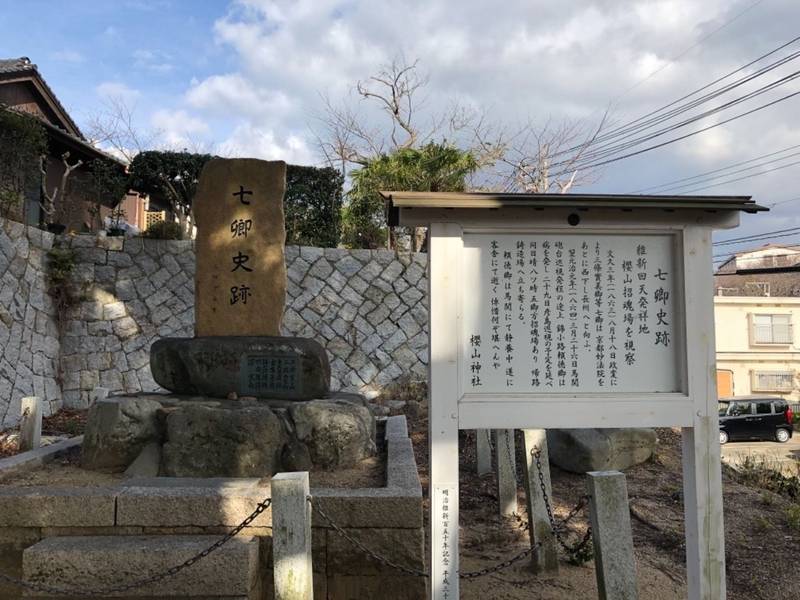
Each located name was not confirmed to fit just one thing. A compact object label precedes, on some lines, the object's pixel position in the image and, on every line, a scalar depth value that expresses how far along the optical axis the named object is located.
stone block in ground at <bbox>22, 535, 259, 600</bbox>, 3.17
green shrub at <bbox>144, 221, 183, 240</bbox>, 11.39
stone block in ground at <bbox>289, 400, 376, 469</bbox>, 4.42
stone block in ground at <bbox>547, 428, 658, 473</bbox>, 7.09
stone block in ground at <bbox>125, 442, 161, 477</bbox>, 4.21
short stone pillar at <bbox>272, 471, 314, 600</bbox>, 2.60
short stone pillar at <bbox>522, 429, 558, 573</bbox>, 4.59
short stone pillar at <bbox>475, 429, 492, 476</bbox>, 7.54
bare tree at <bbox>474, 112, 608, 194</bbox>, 20.36
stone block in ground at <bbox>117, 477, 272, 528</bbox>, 3.45
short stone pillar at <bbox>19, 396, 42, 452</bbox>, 5.47
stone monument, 4.20
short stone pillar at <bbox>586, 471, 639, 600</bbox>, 2.65
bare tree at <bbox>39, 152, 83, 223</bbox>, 11.05
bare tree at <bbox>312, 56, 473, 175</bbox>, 18.45
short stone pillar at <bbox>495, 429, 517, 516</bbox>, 5.82
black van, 17.88
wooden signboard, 2.95
